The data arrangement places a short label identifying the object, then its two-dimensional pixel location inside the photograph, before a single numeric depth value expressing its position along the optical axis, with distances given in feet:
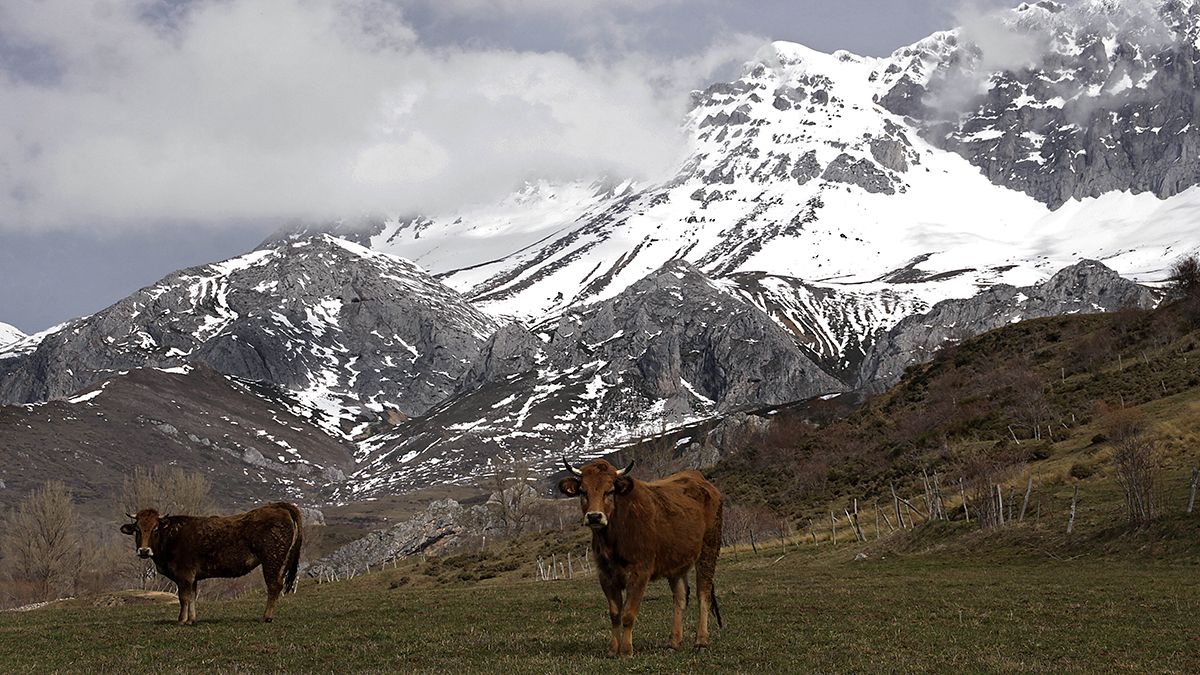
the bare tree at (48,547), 405.80
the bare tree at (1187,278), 421.59
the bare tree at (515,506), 483.10
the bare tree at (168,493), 415.85
